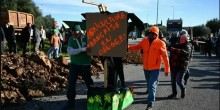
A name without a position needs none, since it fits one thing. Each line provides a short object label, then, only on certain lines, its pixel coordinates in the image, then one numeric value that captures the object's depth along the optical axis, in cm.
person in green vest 481
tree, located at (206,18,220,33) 4249
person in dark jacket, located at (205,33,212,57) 1821
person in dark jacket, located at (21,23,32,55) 1116
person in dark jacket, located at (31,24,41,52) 1115
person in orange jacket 482
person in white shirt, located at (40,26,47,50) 1293
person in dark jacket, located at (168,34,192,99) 572
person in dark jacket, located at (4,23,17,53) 1030
